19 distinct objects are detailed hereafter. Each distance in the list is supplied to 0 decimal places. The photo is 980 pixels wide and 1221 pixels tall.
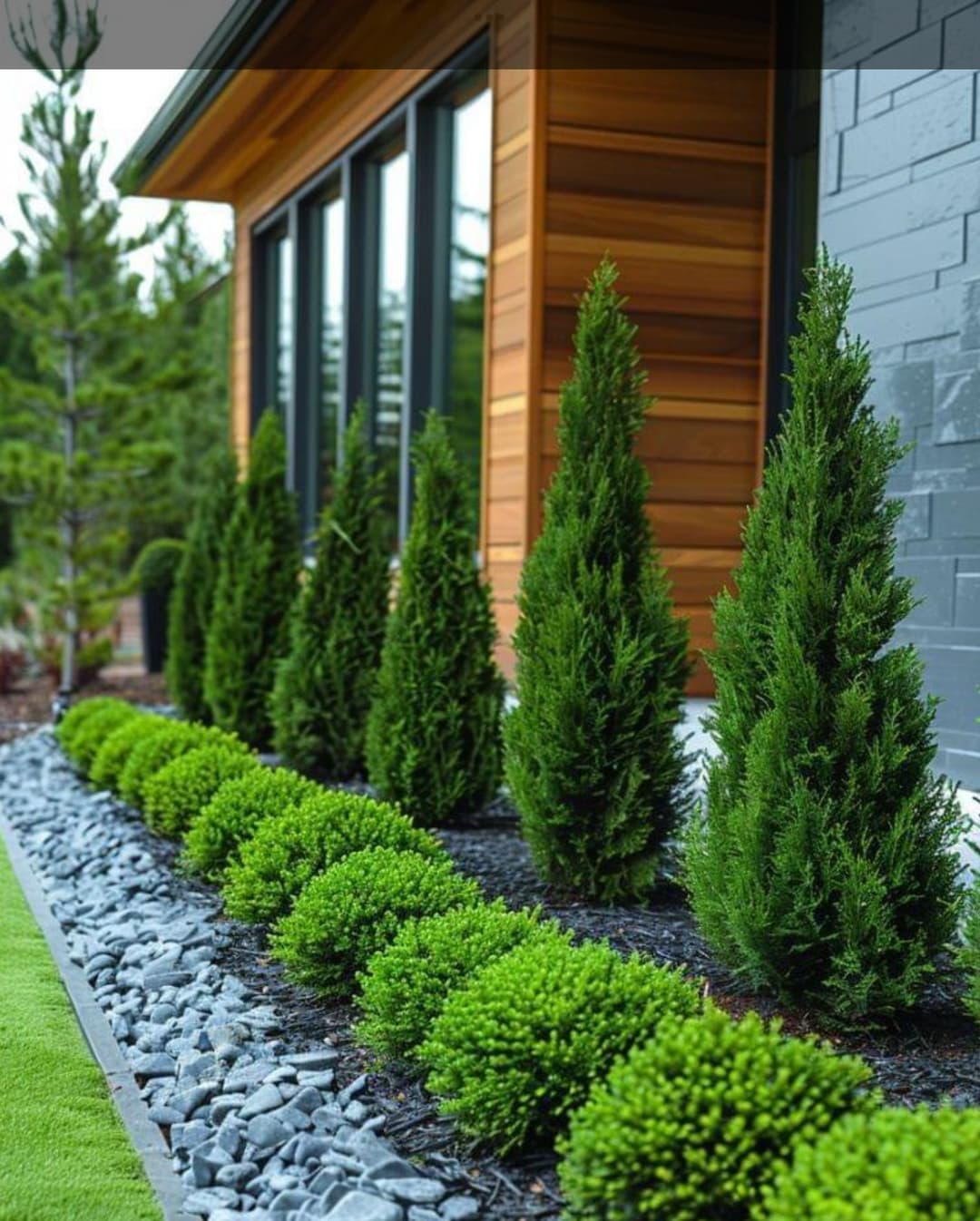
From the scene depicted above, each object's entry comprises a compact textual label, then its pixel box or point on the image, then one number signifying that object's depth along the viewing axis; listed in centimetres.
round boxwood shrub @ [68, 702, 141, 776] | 720
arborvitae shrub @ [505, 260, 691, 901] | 444
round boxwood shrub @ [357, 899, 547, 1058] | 307
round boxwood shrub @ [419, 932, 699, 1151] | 263
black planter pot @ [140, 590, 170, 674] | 1298
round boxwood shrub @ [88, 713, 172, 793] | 656
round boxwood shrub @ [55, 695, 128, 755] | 773
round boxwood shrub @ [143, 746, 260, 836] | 537
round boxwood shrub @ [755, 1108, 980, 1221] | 191
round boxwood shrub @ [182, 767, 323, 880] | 471
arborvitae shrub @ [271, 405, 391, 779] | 678
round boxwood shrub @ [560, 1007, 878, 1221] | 220
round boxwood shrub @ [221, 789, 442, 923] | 408
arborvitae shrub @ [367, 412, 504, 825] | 573
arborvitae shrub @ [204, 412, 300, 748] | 778
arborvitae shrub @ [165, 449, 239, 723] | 881
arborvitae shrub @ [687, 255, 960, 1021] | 317
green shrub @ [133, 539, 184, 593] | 1265
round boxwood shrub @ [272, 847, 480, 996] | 354
